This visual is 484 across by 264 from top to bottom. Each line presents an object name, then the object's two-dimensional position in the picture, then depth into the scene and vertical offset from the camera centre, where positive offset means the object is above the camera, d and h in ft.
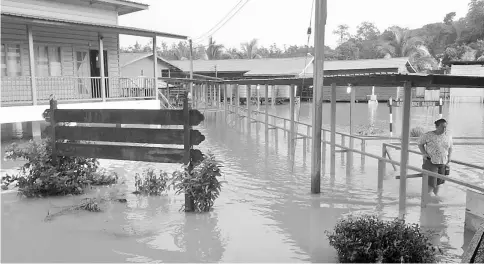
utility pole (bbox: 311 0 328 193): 26.71 +0.53
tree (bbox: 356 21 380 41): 252.58 +31.31
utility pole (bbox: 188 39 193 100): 119.33 -0.13
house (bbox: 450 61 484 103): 128.77 -2.13
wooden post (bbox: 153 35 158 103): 63.52 +2.55
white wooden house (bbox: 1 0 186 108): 50.67 +4.75
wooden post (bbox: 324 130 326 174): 39.80 -6.86
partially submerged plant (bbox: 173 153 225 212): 22.66 -4.92
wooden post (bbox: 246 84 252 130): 66.49 -4.01
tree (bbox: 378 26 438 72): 167.53 +14.79
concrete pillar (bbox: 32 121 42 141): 56.90 -5.87
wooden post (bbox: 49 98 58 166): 26.66 -2.41
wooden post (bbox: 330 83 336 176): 34.78 -2.25
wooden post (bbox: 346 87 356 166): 36.50 -6.10
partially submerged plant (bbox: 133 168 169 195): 28.48 -6.54
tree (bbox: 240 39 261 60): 199.82 +16.25
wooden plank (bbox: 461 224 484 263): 11.16 -4.19
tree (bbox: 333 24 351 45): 266.90 +32.06
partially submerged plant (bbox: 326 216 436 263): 15.62 -5.73
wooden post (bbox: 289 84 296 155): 45.05 -4.06
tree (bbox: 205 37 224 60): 202.70 +15.82
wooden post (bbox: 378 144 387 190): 29.58 -6.07
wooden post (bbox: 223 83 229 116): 87.83 -4.02
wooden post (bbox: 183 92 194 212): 22.59 -2.63
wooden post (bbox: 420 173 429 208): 25.43 -6.33
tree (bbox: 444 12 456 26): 237.51 +36.31
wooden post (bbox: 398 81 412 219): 23.72 -2.60
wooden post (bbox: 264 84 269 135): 55.83 -2.35
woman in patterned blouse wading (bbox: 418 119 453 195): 27.76 -4.02
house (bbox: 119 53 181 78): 115.85 +5.92
